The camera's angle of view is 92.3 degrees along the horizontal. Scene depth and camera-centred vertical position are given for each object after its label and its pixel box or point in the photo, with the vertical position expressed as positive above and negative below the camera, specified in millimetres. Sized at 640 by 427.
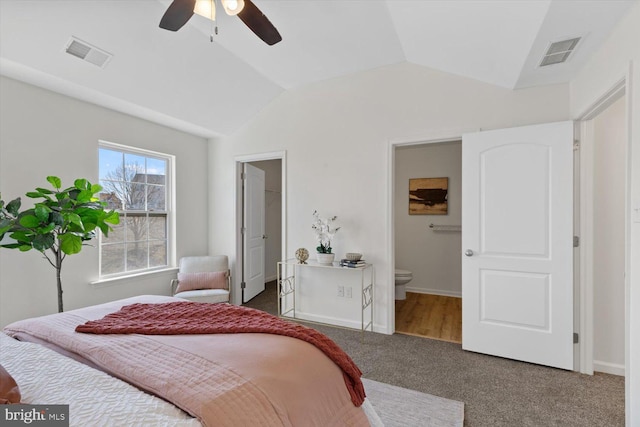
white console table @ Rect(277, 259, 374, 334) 3248 -858
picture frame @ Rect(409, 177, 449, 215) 4730 +249
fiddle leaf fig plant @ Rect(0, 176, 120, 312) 2225 -57
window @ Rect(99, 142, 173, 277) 3328 +87
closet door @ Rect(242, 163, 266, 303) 4348 -306
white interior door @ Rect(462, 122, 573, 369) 2443 -271
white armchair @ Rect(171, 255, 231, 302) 3469 -799
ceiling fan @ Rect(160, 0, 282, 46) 1775 +1199
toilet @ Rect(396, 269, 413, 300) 4207 -951
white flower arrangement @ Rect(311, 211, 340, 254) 3342 -220
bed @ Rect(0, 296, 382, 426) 917 -570
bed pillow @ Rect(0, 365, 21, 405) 844 -498
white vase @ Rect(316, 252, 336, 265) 3264 -488
